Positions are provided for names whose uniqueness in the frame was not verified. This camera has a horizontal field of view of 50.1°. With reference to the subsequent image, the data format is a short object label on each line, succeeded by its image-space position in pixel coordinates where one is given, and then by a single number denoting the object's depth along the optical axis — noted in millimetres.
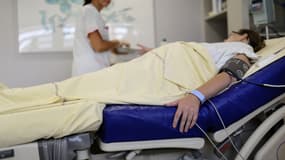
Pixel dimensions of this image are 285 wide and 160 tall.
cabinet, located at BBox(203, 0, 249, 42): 1997
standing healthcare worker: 1925
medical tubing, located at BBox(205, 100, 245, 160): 1064
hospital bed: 976
